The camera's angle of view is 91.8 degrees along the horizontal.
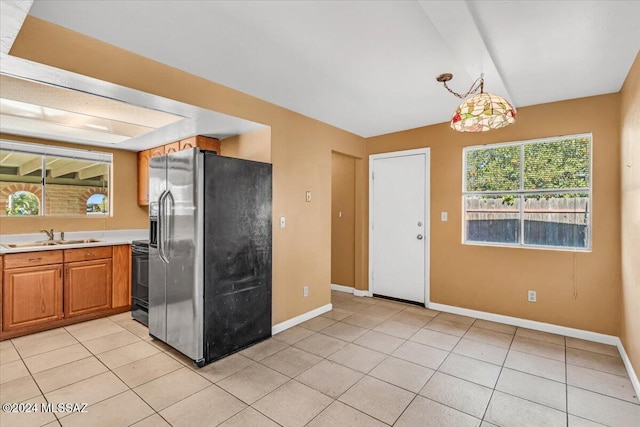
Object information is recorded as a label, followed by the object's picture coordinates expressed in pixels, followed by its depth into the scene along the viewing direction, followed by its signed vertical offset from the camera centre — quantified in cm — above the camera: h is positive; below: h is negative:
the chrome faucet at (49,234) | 390 -28
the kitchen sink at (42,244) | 360 -38
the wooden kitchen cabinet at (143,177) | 455 +52
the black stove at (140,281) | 355 -82
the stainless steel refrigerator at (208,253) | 263 -38
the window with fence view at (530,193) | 322 +21
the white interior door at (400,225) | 427 -19
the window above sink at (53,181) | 374 +40
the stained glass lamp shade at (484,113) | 205 +67
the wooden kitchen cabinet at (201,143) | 363 +83
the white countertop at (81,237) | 328 -34
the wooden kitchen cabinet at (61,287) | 314 -84
